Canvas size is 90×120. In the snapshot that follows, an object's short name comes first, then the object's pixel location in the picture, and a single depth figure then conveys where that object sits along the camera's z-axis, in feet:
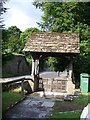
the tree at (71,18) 32.72
